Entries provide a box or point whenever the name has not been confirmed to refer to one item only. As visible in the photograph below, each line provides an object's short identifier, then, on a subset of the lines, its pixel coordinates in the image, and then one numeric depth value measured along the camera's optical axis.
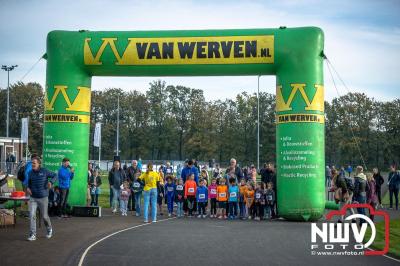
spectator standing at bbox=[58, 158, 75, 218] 16.47
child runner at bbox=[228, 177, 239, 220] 17.31
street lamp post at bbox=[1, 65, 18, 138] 53.13
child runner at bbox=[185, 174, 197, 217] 17.95
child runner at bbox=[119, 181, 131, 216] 18.17
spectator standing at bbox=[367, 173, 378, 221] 15.69
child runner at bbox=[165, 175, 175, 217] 18.38
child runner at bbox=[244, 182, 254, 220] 17.34
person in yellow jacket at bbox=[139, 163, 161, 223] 16.00
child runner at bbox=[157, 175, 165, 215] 18.83
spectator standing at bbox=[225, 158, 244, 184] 18.28
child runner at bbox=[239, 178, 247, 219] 17.45
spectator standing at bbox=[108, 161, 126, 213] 18.89
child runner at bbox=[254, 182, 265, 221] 16.98
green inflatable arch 15.99
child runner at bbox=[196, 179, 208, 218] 17.69
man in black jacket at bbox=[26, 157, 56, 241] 12.03
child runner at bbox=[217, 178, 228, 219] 17.45
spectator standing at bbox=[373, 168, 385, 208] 21.76
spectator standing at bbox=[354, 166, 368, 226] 15.17
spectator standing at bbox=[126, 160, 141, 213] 20.14
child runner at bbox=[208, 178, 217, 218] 17.84
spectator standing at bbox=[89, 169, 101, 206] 19.66
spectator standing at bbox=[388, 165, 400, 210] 21.78
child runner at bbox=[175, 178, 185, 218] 17.94
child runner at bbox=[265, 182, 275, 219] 16.80
